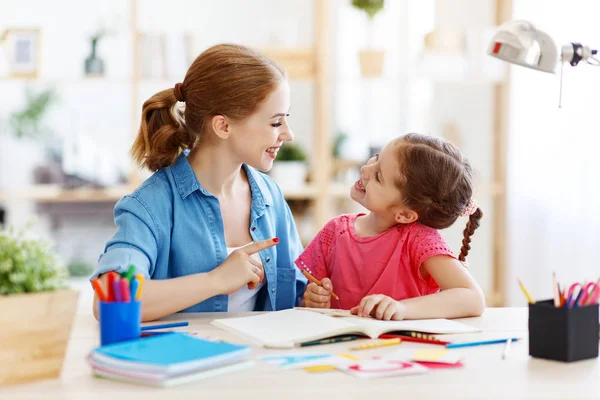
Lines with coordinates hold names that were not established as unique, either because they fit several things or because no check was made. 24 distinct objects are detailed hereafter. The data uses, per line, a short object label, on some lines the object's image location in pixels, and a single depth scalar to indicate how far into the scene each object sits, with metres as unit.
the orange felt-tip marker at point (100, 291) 2.56
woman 3.14
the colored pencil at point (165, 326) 2.82
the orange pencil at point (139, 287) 2.57
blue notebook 2.43
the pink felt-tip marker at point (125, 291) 2.55
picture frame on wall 5.90
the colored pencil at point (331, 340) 2.68
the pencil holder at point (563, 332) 2.58
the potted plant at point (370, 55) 6.06
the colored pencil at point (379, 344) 2.66
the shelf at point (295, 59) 5.96
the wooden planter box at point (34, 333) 2.42
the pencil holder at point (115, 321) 2.57
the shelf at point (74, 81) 5.95
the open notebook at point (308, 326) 2.70
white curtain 4.96
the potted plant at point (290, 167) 5.99
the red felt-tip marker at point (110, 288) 2.55
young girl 3.08
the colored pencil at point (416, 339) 2.71
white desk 2.39
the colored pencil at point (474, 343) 2.68
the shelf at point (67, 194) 5.94
